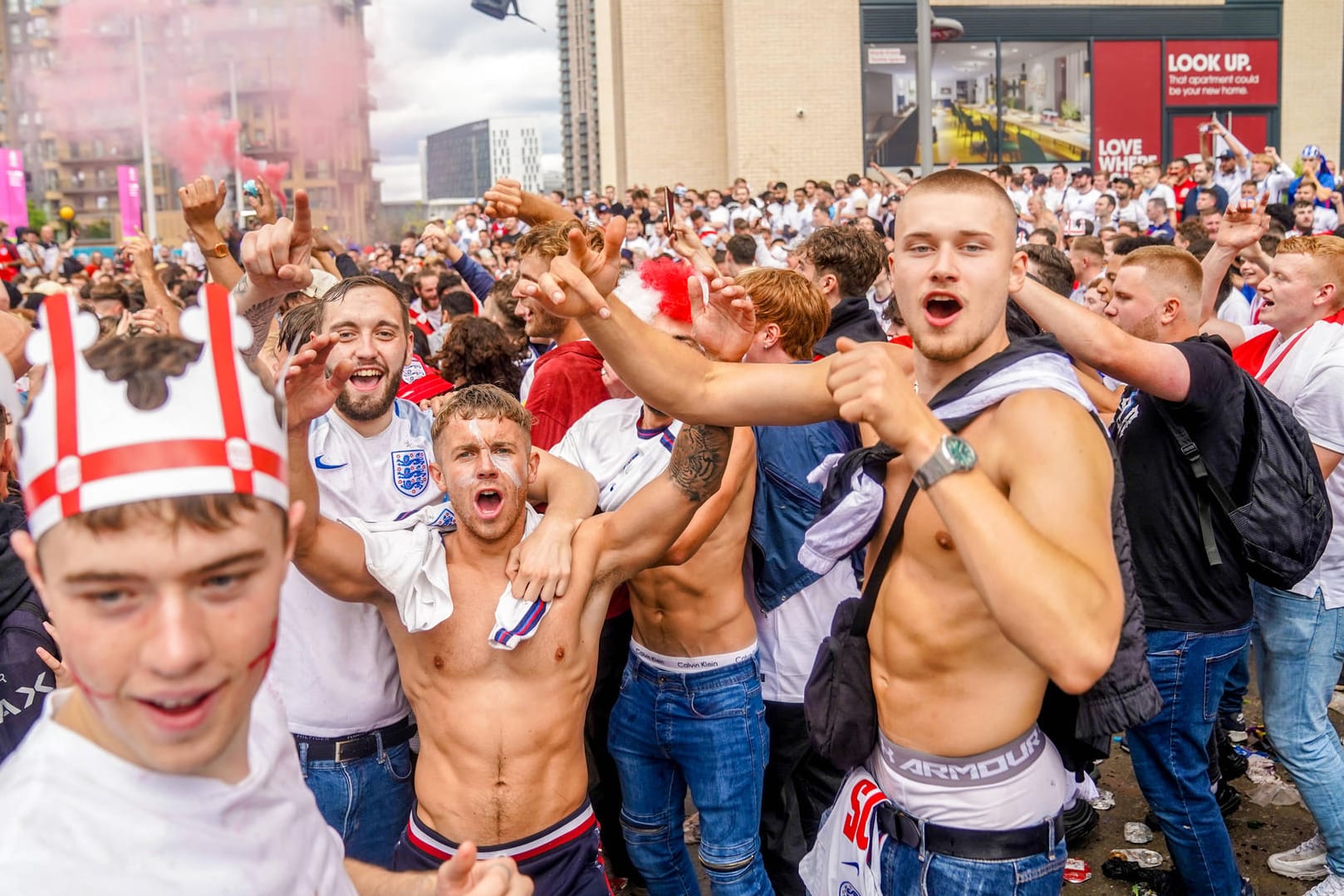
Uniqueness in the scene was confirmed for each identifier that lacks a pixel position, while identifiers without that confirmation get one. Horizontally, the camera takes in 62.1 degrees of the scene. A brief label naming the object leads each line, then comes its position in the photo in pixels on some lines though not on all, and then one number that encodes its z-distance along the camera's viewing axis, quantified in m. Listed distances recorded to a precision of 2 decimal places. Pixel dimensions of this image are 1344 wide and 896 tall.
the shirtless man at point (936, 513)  2.35
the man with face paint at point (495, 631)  3.14
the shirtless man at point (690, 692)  3.74
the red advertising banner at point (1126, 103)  27.20
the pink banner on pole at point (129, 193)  28.64
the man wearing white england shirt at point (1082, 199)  15.98
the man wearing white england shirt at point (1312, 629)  4.21
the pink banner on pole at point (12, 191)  25.62
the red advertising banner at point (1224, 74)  27.50
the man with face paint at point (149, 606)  1.36
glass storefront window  26.30
